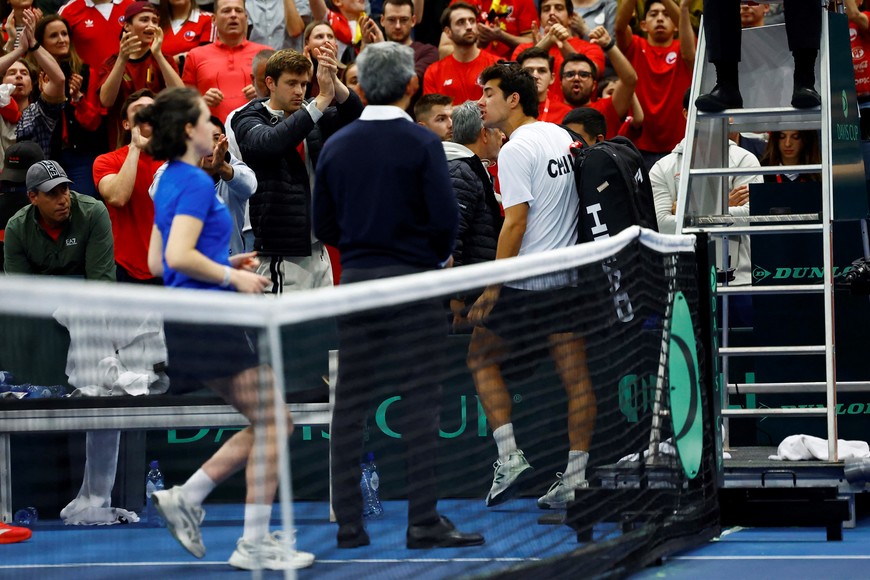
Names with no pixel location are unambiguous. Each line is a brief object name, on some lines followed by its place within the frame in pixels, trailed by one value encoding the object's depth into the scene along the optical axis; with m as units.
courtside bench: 15.37
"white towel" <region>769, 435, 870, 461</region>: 14.55
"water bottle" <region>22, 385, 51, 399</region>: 17.08
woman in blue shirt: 9.06
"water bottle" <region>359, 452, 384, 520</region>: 12.32
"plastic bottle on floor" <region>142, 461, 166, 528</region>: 17.49
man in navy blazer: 11.72
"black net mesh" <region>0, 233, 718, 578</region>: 9.55
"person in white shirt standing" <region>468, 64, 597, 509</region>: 12.11
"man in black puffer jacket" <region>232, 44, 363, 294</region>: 17.12
